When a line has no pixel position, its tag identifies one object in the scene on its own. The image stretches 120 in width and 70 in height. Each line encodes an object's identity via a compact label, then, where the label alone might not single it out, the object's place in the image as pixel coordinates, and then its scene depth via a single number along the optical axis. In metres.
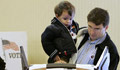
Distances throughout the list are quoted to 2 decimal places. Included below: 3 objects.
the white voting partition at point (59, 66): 3.11
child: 3.64
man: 3.46
